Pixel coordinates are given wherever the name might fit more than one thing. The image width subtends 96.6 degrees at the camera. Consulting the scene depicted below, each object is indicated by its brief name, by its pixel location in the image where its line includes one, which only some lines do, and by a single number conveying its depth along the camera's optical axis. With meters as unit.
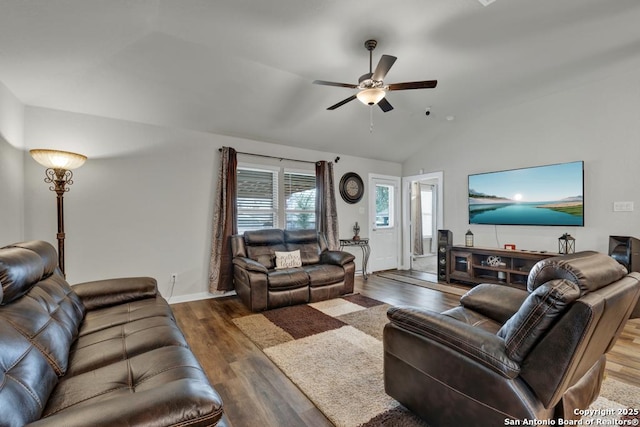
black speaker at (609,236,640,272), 3.33
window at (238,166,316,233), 4.61
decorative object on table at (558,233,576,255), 3.97
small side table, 5.44
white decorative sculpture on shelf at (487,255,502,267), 4.56
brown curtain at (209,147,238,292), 4.18
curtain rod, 4.52
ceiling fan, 2.49
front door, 6.00
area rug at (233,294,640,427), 1.74
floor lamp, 2.73
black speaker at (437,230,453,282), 5.07
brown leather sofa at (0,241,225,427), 0.85
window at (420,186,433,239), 8.20
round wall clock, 5.61
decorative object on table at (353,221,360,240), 5.69
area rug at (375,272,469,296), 4.52
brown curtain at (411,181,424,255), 7.99
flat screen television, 4.00
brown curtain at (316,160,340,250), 5.18
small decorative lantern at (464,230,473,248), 4.98
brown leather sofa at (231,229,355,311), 3.56
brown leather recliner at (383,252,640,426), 1.13
